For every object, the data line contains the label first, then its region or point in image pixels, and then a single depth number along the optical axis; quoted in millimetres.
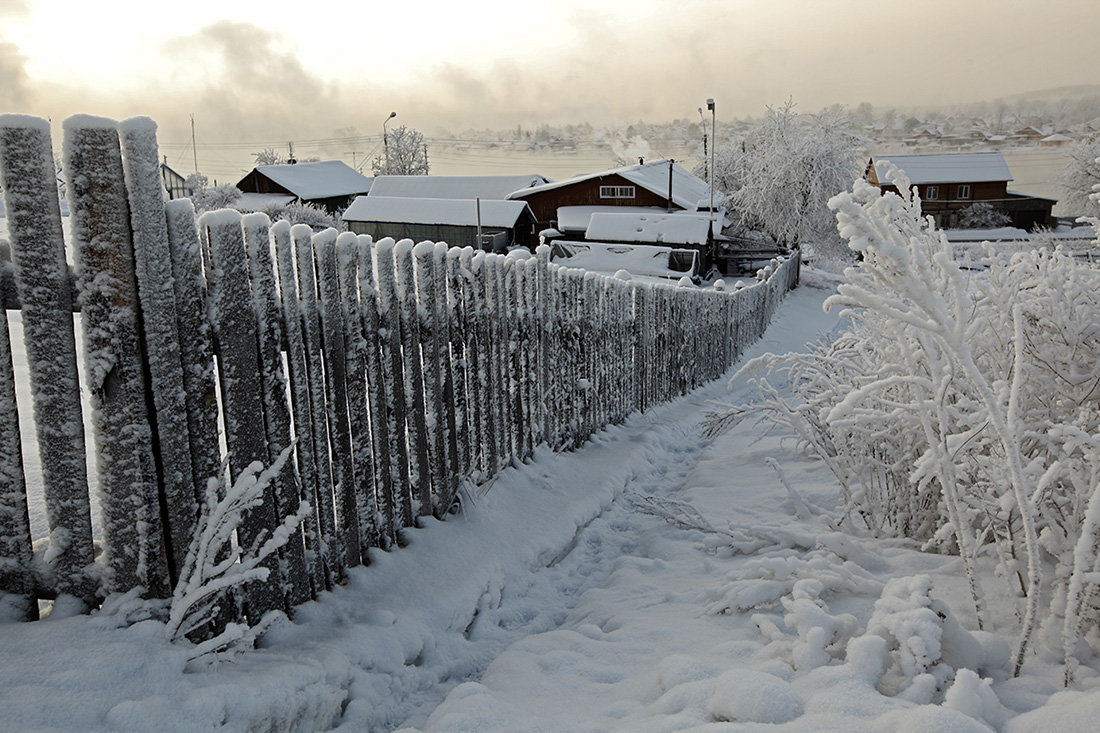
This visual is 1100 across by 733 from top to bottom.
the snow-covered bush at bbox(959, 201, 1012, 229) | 49531
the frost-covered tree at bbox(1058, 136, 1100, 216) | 45844
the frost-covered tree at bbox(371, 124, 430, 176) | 80731
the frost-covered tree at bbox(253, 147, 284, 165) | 82188
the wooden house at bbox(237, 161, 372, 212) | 51625
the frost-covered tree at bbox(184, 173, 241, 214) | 46112
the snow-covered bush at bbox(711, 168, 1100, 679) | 1793
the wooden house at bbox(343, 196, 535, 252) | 39281
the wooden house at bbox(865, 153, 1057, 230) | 49875
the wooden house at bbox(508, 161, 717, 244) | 41500
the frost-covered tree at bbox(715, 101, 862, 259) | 38812
